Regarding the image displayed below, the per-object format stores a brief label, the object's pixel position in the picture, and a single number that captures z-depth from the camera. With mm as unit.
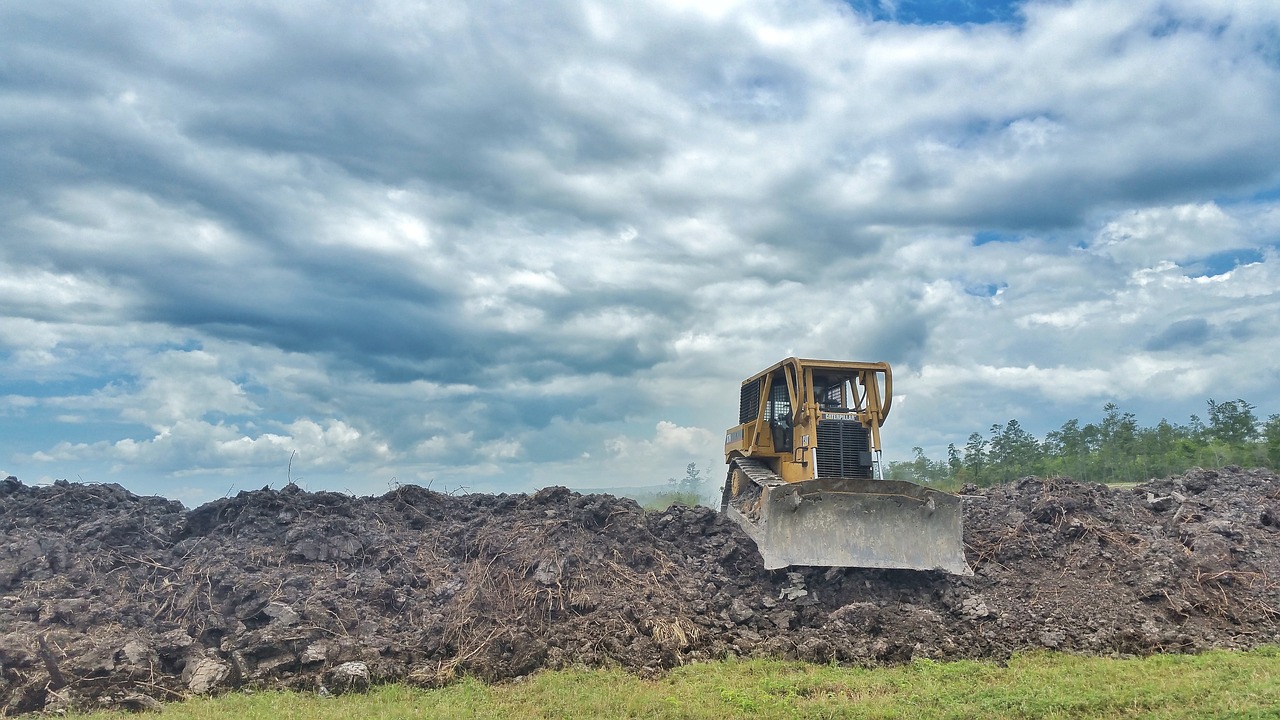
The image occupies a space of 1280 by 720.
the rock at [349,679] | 10133
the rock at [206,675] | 10117
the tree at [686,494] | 27966
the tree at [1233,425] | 41656
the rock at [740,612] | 11898
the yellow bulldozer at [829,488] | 12328
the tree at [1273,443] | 34875
